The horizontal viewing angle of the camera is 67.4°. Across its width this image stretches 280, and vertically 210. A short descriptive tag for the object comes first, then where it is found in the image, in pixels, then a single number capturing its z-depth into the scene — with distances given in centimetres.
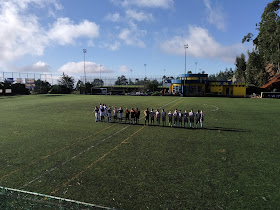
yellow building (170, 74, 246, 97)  6266
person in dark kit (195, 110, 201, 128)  1811
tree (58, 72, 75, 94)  9510
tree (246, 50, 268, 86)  7394
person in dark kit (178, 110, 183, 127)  1839
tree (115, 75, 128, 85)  10606
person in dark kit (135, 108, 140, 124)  1953
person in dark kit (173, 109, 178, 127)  1843
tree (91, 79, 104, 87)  9665
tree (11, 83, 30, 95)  7062
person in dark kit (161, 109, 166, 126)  1881
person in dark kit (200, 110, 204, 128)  1788
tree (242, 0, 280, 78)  5746
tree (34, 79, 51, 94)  8075
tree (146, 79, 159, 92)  8437
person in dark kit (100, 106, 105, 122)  2104
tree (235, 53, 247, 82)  8296
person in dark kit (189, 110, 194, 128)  1780
